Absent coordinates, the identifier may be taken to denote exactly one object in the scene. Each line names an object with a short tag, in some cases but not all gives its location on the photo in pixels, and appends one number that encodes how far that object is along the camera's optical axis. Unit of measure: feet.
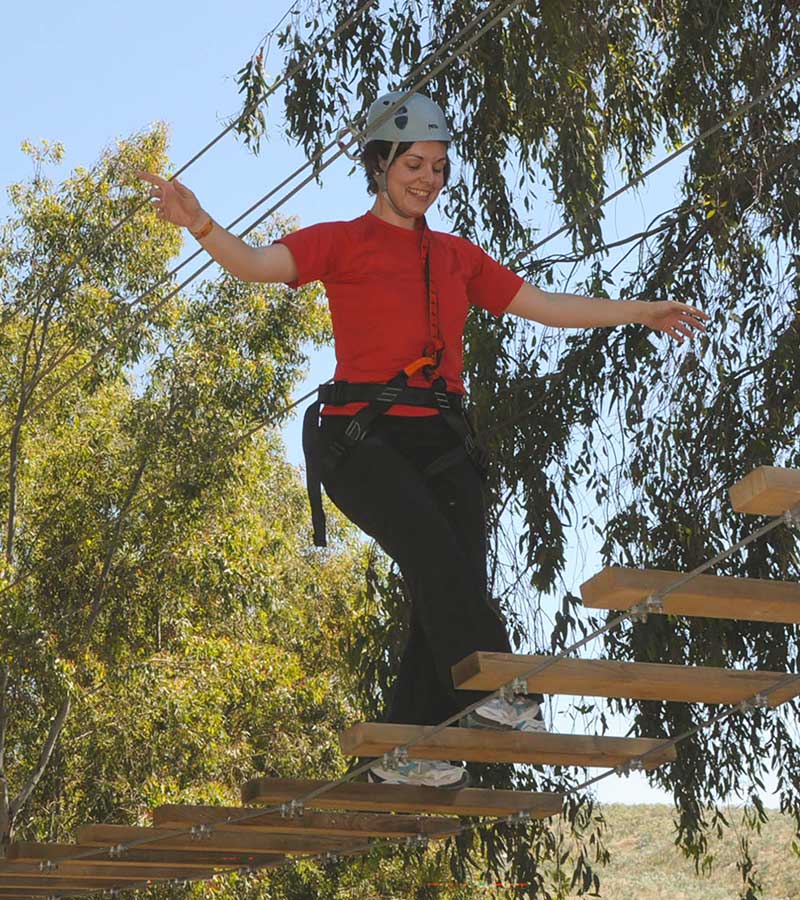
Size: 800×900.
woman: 21.76
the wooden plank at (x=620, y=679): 19.93
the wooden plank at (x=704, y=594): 18.95
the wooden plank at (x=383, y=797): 23.35
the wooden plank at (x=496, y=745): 21.06
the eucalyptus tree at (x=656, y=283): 38.60
